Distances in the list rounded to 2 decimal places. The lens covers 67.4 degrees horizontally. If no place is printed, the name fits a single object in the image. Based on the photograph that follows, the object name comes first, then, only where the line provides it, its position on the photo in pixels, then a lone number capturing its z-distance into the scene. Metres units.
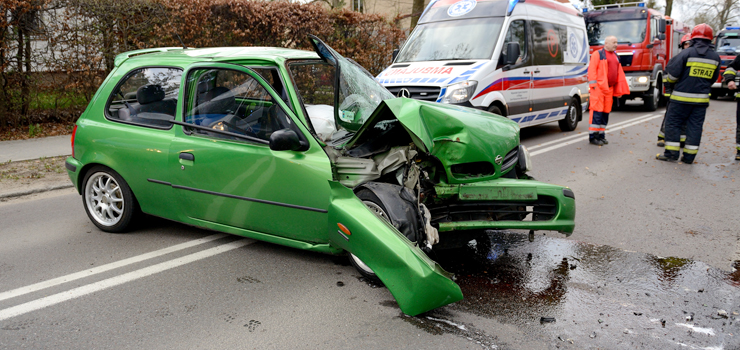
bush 9.68
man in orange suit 10.20
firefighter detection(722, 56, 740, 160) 8.65
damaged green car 3.79
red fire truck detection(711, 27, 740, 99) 21.33
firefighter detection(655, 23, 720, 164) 8.26
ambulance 8.86
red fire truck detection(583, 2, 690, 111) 15.92
